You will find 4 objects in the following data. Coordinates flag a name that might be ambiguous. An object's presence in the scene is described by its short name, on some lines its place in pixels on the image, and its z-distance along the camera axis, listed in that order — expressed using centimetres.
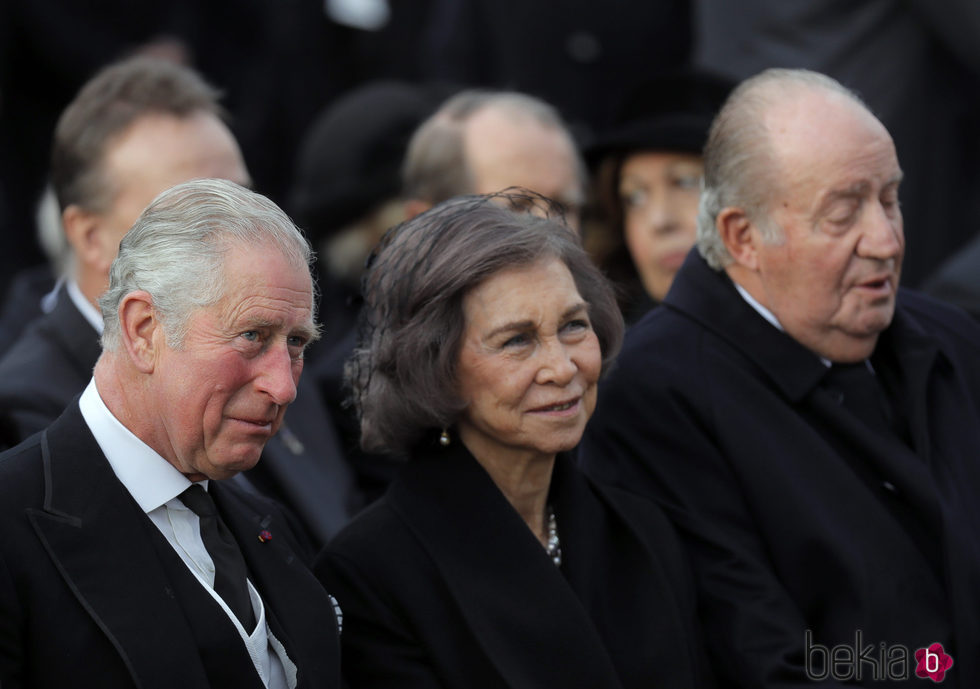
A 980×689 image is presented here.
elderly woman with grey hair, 639
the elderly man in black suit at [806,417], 705
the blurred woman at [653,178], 1015
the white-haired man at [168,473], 511
